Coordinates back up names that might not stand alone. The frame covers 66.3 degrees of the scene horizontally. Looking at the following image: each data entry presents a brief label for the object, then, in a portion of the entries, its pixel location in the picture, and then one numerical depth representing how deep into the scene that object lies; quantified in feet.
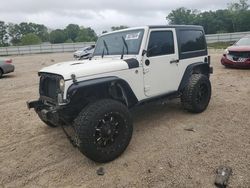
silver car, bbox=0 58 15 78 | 31.03
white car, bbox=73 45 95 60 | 52.20
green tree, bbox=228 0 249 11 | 193.01
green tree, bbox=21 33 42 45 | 179.44
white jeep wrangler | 9.01
